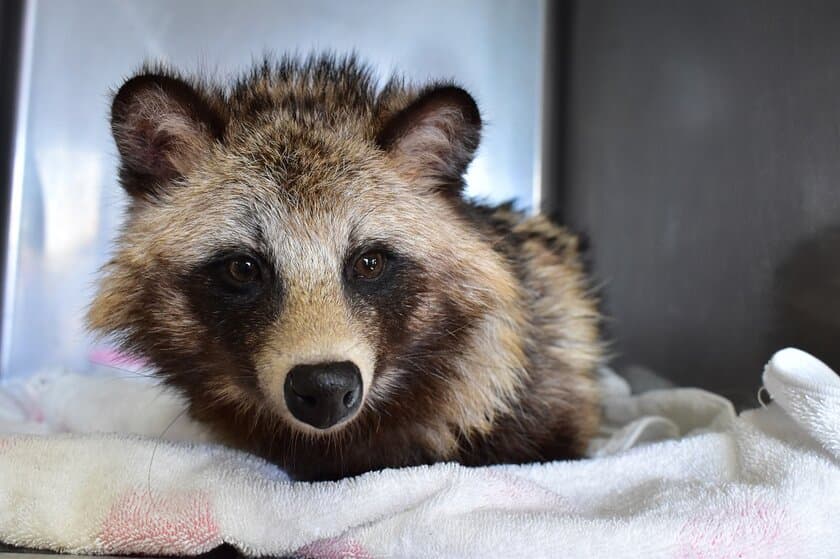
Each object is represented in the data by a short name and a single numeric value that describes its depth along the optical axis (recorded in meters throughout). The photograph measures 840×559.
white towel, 0.34
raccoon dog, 0.39
